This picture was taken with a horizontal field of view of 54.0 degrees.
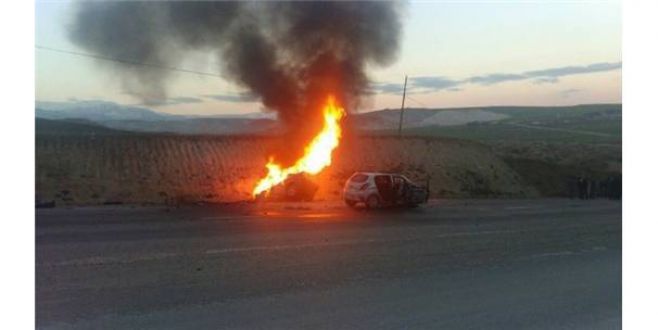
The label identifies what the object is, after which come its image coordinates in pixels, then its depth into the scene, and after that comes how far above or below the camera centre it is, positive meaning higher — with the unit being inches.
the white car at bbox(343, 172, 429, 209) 788.6 -33.9
